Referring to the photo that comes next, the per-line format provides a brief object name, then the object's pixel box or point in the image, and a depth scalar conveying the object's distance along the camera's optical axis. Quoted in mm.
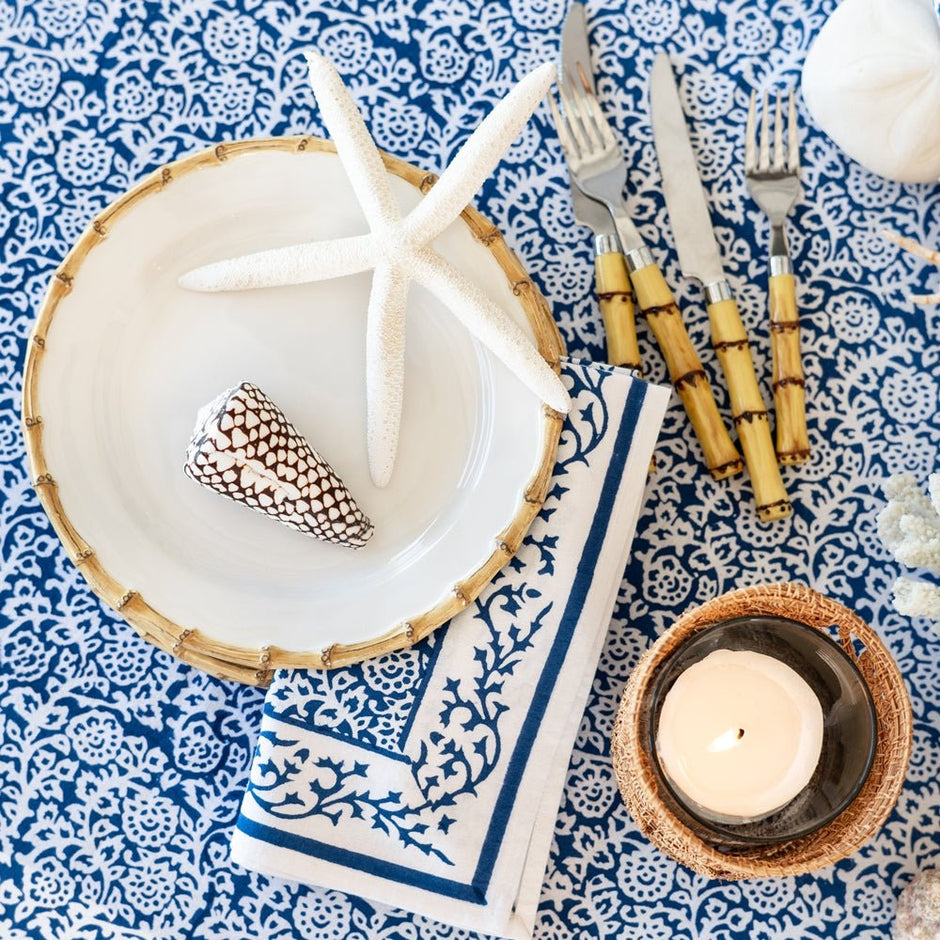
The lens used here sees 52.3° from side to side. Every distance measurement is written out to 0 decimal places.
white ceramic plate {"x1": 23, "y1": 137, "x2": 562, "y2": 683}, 589
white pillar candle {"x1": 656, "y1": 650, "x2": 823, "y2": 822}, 528
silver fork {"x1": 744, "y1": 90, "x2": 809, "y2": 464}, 645
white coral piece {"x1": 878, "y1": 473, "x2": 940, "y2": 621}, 565
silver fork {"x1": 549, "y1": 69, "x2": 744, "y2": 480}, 642
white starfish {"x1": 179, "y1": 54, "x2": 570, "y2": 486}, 555
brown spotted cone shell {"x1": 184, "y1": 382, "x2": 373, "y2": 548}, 547
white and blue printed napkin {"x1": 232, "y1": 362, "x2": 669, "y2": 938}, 600
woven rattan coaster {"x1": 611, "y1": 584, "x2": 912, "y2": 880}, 513
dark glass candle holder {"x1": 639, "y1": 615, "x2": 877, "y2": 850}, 519
